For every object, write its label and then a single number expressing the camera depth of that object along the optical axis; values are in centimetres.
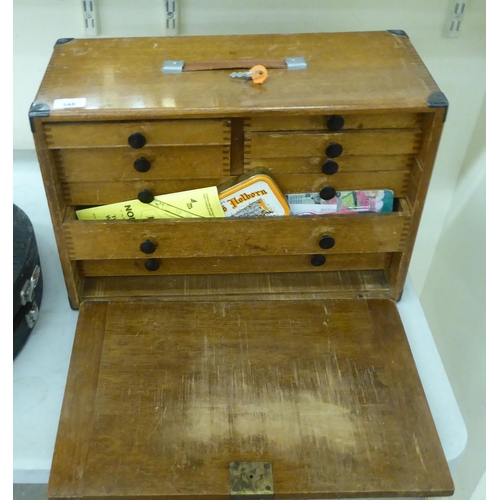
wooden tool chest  86
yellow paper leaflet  100
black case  100
